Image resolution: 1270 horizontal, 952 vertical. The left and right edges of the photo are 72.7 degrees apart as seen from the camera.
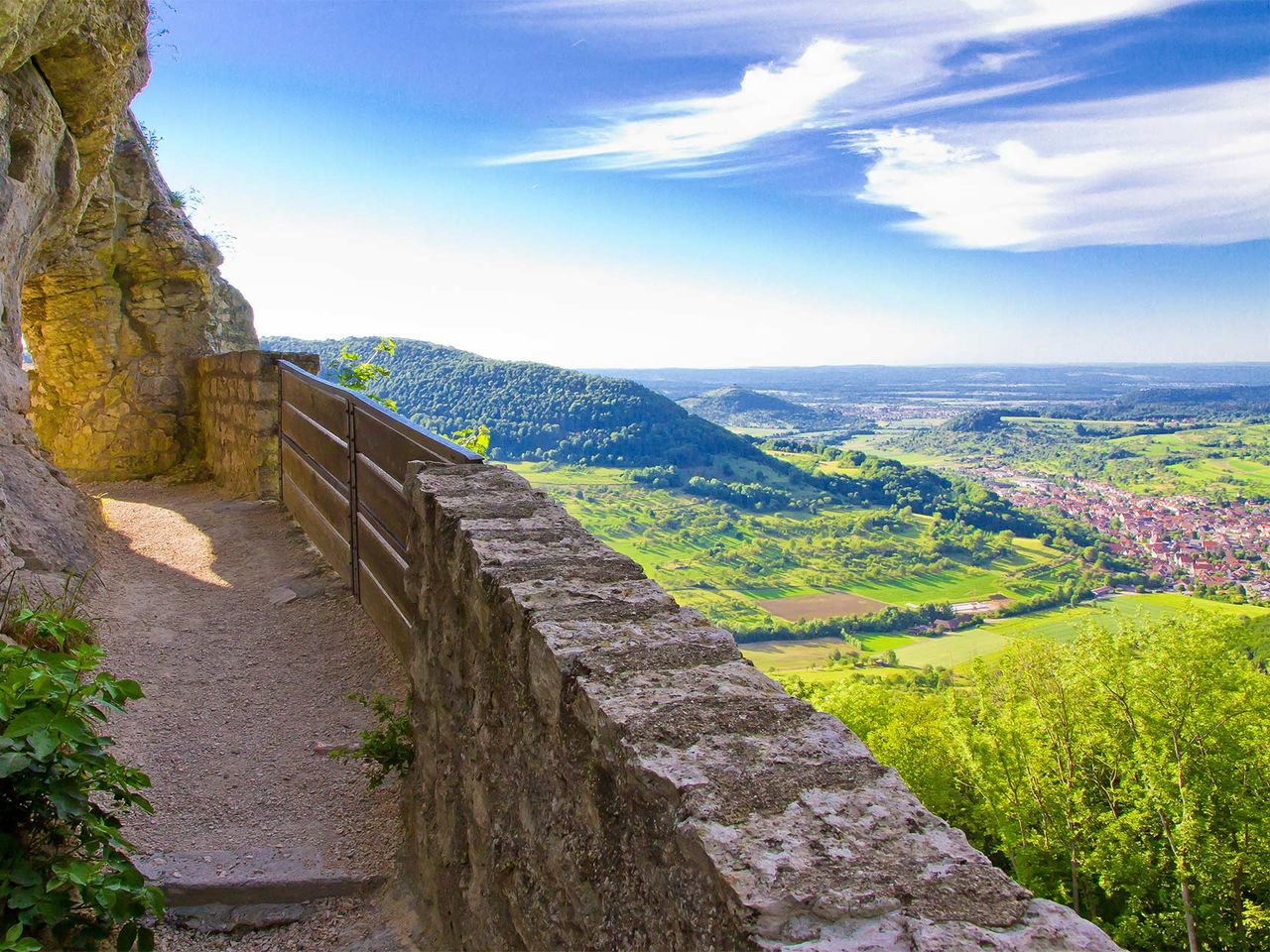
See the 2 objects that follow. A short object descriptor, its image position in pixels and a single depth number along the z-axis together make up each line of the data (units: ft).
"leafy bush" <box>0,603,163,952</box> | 6.36
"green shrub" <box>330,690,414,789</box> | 10.59
